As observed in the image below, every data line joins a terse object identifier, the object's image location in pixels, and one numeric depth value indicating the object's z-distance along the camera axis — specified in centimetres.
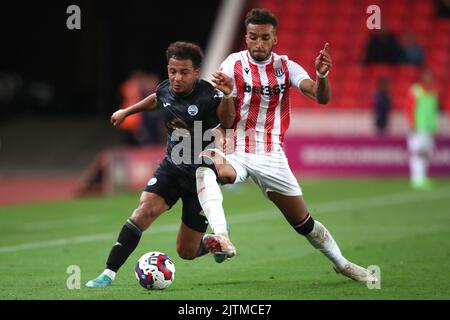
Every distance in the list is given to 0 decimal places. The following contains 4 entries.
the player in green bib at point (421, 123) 2108
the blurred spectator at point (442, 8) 2768
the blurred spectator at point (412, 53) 2575
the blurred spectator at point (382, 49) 2533
